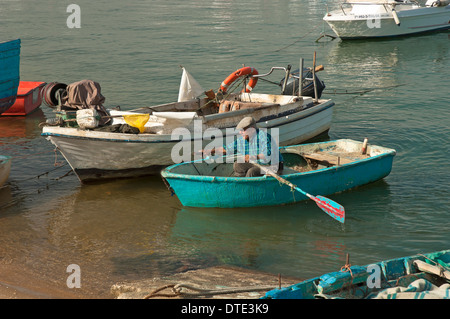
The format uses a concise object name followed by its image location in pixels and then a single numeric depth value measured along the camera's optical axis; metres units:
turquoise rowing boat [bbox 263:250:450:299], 6.60
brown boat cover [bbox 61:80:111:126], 12.36
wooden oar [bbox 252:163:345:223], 9.28
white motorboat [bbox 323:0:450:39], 27.97
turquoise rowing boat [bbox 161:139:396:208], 10.41
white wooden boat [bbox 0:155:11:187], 11.49
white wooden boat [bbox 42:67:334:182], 11.56
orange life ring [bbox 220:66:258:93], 14.62
